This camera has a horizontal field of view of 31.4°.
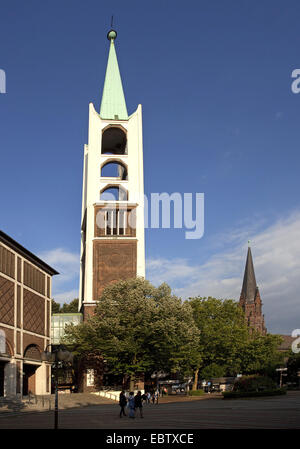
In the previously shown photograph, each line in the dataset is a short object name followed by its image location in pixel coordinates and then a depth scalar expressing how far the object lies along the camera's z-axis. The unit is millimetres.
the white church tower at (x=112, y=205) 65812
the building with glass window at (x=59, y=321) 66688
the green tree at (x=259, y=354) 71750
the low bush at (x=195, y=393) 60344
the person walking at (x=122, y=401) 29528
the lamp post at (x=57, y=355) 18969
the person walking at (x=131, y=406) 28202
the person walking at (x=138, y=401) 28953
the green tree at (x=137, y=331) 51062
